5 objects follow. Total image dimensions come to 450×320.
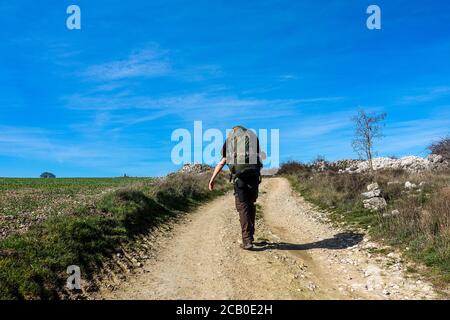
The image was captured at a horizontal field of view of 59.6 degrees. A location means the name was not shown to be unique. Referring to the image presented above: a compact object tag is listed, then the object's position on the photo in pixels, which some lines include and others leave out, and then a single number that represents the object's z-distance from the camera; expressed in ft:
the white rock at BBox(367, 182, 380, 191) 53.09
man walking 31.07
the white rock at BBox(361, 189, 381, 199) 49.49
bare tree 126.52
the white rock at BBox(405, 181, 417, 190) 53.88
